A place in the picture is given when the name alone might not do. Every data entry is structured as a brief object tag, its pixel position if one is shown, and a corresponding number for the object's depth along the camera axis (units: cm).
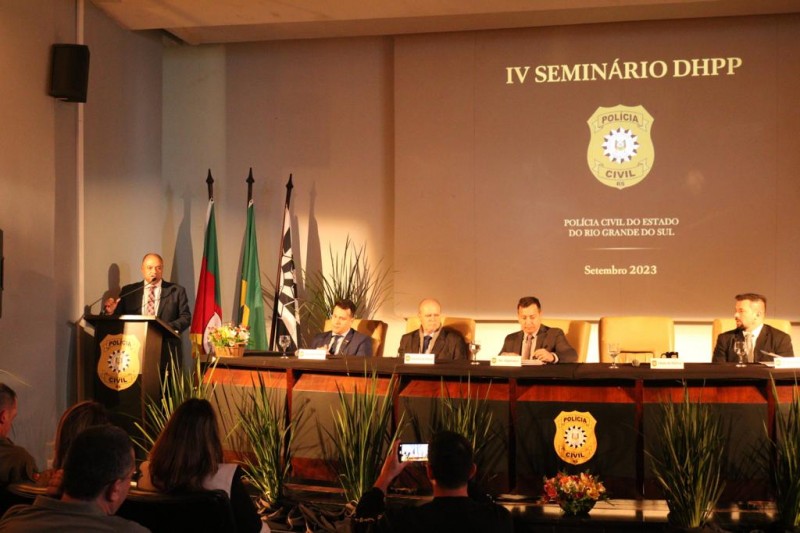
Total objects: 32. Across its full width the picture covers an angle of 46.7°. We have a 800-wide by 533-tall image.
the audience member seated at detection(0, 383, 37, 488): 287
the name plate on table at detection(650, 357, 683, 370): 448
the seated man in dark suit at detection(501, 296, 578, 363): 567
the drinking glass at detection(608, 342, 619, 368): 457
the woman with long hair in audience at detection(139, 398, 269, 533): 267
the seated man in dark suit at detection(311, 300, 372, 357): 584
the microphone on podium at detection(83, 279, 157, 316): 659
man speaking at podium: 660
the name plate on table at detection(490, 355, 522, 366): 466
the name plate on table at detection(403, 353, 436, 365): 480
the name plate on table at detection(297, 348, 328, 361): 502
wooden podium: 584
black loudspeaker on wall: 607
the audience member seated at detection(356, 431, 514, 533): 232
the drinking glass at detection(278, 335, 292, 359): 508
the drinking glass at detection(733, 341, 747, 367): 464
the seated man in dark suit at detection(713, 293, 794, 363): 534
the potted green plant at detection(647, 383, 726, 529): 379
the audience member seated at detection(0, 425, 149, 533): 197
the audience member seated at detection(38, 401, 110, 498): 277
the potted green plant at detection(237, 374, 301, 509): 441
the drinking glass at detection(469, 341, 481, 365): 510
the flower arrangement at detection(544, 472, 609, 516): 403
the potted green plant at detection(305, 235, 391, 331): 739
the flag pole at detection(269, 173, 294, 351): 708
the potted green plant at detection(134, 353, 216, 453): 457
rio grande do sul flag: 720
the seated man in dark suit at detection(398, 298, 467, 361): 591
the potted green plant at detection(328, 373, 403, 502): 424
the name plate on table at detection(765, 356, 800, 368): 443
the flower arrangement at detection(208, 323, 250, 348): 517
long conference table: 424
